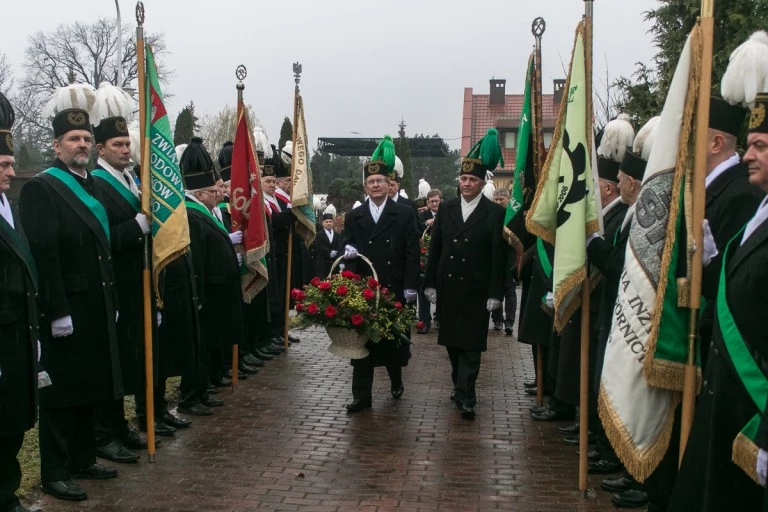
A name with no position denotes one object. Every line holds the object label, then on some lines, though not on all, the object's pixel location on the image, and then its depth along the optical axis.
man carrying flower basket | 8.97
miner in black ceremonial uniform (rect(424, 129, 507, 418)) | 8.32
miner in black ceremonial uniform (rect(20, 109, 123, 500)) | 5.76
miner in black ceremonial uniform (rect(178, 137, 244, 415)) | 8.28
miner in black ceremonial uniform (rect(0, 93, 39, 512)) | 5.06
